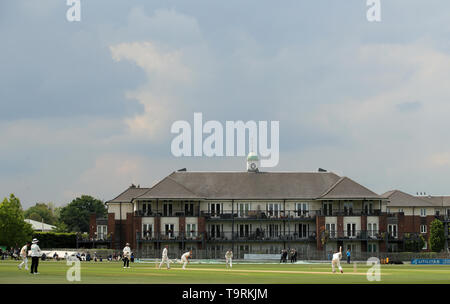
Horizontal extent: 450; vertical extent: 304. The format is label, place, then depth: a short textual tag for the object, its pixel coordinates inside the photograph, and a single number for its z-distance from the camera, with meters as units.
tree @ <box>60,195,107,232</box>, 167.25
